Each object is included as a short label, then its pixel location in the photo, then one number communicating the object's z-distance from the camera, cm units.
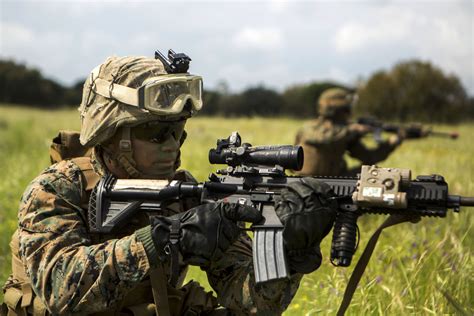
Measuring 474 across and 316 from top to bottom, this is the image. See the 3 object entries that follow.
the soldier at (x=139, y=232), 282
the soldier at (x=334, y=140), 980
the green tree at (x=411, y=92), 2980
